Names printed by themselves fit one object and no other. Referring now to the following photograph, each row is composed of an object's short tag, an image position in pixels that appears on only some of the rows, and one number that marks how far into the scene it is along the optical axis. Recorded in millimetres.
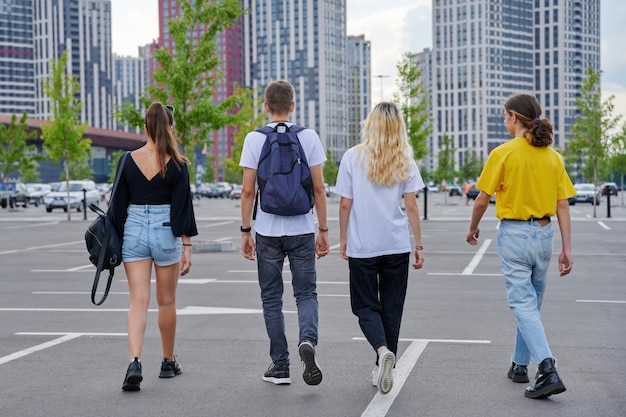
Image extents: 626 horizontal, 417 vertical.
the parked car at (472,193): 64625
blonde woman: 5957
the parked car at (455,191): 97538
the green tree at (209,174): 155250
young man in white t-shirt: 6070
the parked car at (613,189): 90375
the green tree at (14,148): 53969
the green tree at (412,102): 40938
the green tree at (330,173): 108938
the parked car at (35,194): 69250
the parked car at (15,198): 61000
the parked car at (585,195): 60812
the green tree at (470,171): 145250
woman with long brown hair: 6062
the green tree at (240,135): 59500
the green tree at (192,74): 22578
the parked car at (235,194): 92469
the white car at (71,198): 48656
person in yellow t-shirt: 5809
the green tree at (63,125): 39406
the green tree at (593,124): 41906
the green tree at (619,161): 71750
